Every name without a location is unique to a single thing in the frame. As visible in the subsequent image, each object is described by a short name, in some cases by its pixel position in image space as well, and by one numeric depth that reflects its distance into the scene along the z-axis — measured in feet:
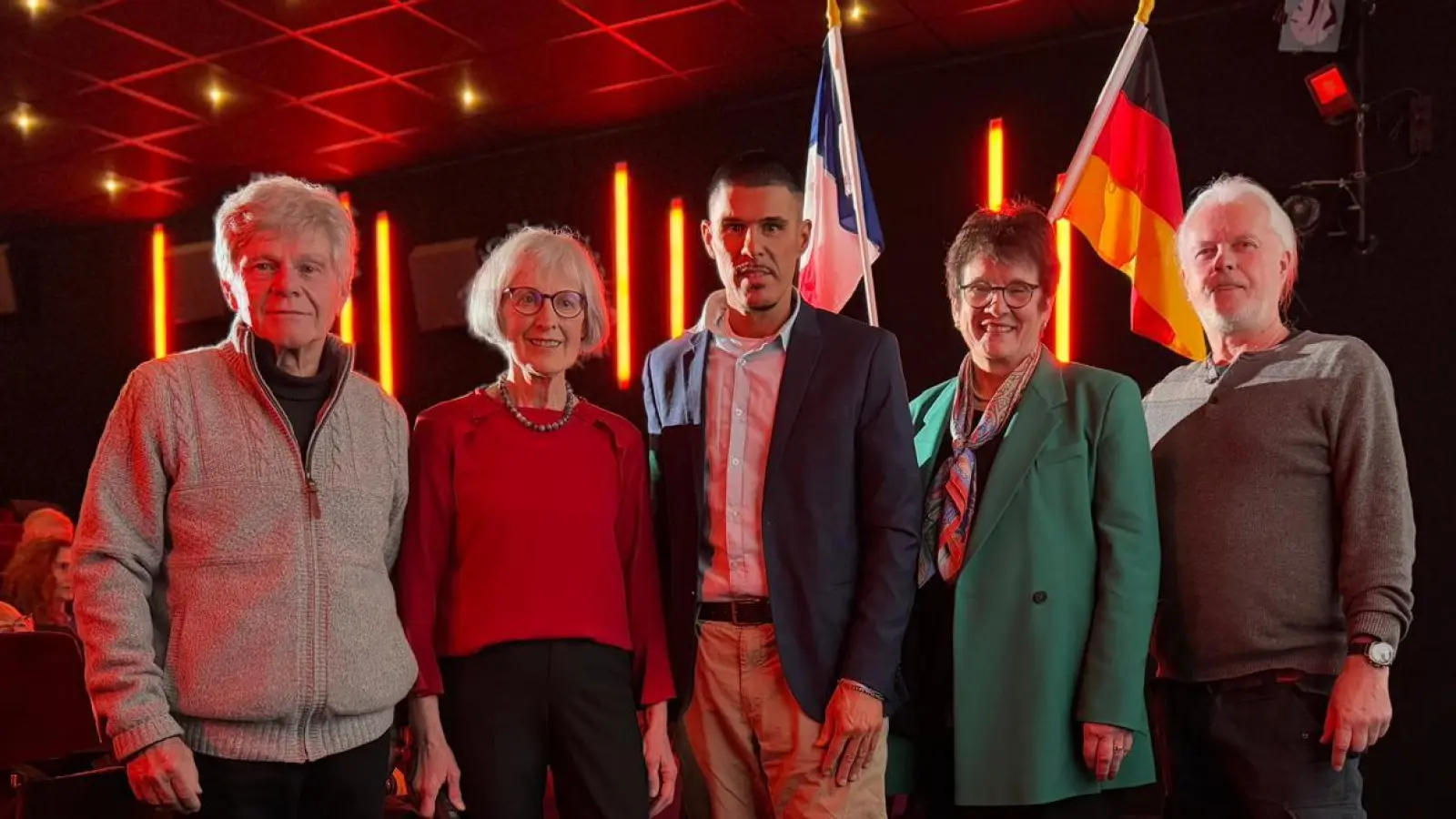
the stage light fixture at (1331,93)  16.87
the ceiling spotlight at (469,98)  22.00
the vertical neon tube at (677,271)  23.21
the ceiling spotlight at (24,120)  22.56
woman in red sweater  7.02
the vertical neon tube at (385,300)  26.73
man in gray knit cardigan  6.20
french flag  14.89
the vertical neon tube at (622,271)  23.85
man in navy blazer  7.16
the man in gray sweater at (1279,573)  7.73
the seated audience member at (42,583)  17.13
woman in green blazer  7.52
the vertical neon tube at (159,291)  29.04
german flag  13.29
